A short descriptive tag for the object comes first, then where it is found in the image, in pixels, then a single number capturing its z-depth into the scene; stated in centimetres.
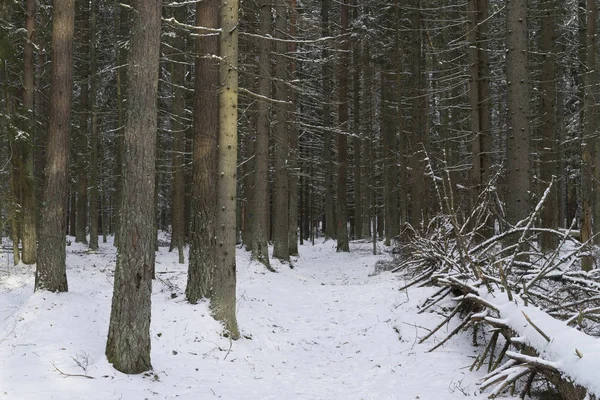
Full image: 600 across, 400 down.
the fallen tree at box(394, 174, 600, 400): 407
